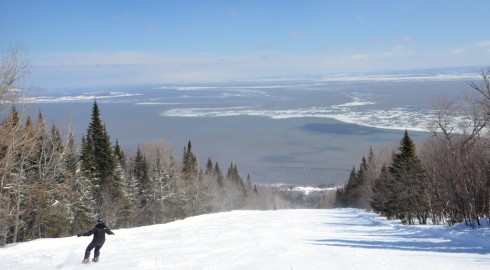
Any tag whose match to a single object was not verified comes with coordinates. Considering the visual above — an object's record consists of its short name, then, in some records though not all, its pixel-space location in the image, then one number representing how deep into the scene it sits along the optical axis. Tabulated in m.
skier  12.84
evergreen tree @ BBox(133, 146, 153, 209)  47.97
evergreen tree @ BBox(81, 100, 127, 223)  38.06
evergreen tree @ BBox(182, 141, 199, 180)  59.09
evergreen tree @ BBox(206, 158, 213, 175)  74.72
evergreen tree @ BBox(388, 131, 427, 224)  32.53
